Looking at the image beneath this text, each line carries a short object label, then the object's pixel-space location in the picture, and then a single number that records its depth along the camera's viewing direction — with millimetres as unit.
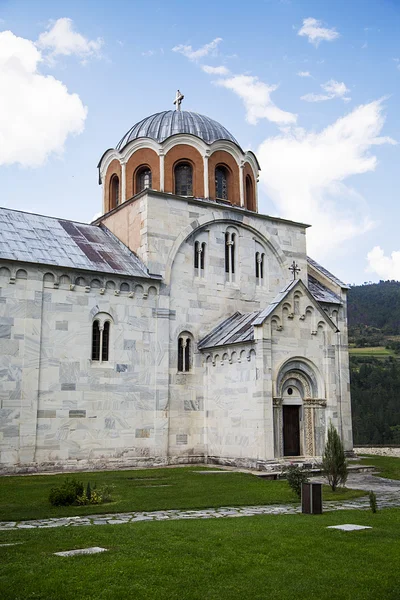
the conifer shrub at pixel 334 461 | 16203
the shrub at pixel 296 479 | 14821
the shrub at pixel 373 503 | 11962
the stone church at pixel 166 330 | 21234
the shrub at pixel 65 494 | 13375
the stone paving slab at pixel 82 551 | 8188
